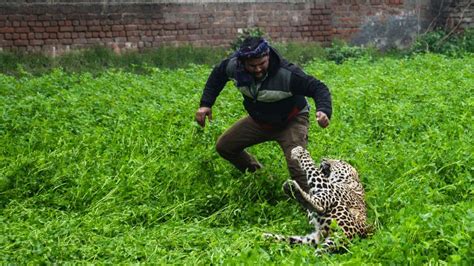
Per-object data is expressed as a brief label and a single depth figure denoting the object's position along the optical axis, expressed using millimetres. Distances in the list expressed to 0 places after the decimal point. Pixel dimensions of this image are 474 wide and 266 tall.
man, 6797
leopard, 6172
